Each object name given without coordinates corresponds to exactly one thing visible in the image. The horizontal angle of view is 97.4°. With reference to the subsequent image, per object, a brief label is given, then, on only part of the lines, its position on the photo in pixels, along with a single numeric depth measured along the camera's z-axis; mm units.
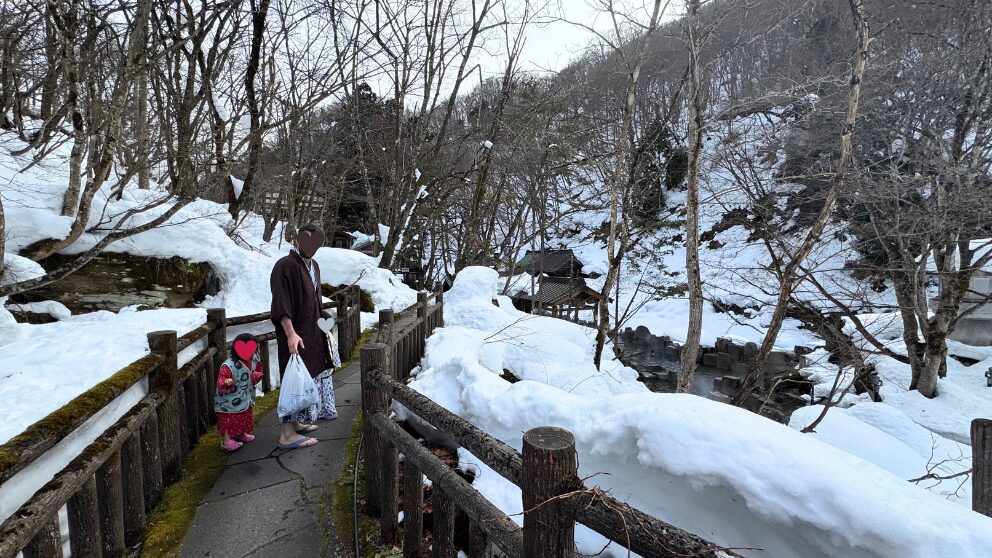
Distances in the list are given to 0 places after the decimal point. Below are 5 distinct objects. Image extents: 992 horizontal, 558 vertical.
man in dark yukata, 3207
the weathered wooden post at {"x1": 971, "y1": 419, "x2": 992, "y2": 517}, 3359
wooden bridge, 1364
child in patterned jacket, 3338
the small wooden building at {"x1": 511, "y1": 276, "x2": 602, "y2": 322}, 22784
